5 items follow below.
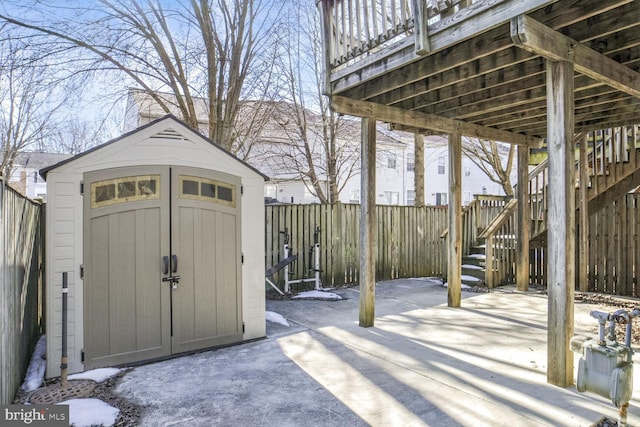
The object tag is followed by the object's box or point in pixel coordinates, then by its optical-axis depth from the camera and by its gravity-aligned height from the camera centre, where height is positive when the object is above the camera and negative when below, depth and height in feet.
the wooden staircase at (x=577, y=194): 21.98 +1.22
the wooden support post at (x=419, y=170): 36.86 +4.44
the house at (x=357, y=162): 33.22 +7.37
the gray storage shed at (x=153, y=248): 11.91 -0.97
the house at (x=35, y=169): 60.13 +8.08
